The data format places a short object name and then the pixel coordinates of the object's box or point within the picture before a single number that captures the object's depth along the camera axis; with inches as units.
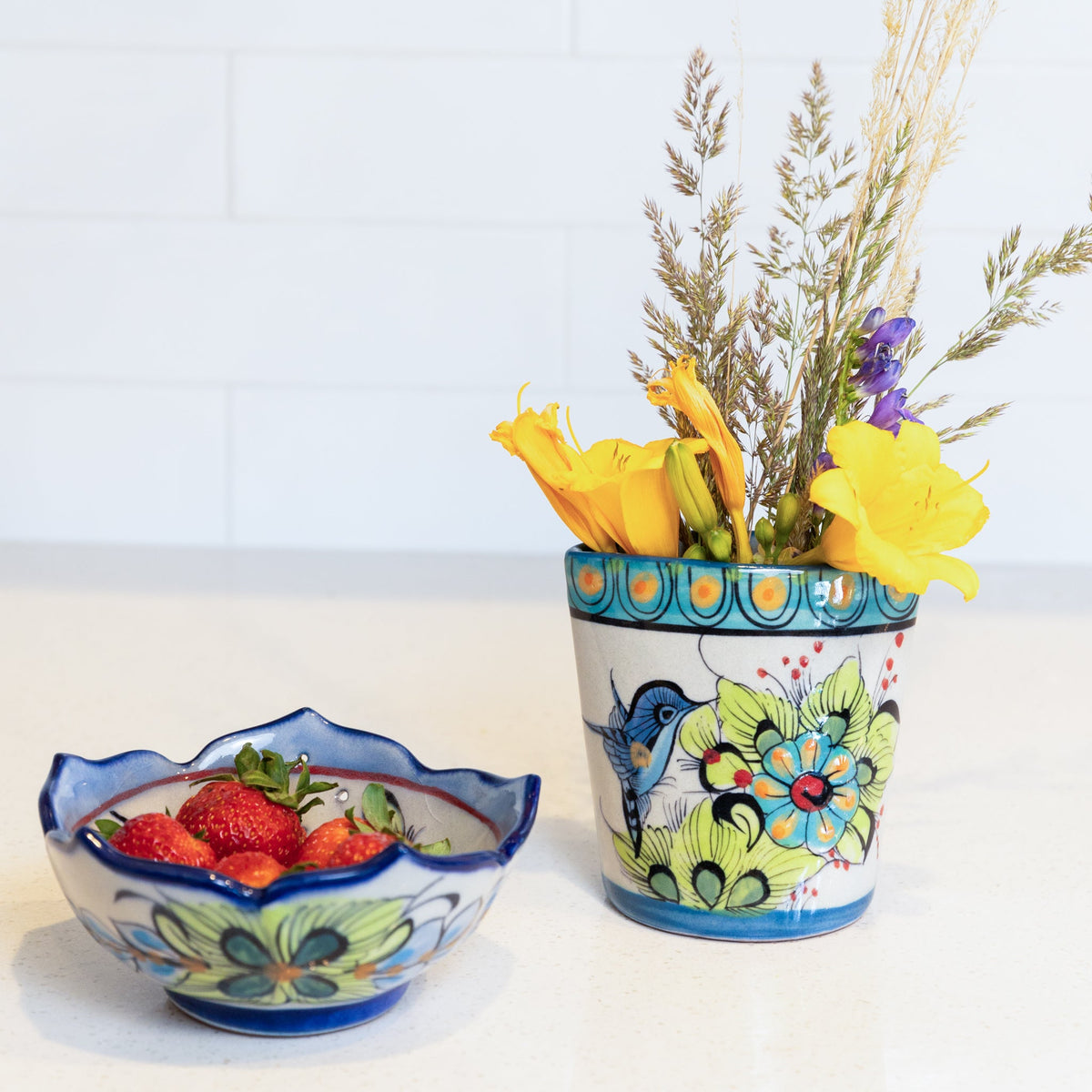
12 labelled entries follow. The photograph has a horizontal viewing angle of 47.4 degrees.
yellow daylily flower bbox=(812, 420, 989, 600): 17.6
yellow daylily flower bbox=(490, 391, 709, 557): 19.2
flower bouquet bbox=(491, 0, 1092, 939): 18.4
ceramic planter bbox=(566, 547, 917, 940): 18.6
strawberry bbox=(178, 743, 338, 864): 17.4
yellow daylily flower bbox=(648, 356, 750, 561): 18.5
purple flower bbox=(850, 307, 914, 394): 18.6
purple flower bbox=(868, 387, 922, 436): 19.0
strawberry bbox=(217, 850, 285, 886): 16.0
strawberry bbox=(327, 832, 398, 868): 16.2
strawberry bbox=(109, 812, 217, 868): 16.2
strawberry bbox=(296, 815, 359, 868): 16.9
